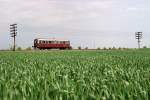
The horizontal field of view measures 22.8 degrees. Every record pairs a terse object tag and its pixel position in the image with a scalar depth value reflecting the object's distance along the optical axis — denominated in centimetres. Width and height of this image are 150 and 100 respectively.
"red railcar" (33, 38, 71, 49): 6484
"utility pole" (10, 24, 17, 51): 6462
